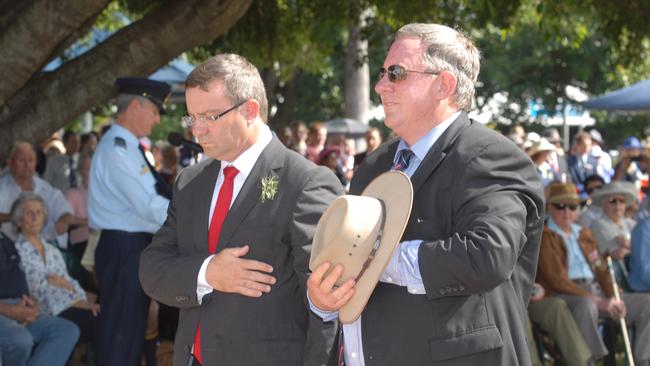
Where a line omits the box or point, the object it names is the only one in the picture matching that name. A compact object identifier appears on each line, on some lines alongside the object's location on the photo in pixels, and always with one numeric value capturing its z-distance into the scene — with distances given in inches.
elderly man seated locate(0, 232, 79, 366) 272.1
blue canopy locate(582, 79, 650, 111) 547.5
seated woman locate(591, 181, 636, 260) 383.9
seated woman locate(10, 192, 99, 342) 296.4
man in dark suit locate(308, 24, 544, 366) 113.4
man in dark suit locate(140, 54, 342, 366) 140.9
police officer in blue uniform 254.1
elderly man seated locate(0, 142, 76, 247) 316.5
